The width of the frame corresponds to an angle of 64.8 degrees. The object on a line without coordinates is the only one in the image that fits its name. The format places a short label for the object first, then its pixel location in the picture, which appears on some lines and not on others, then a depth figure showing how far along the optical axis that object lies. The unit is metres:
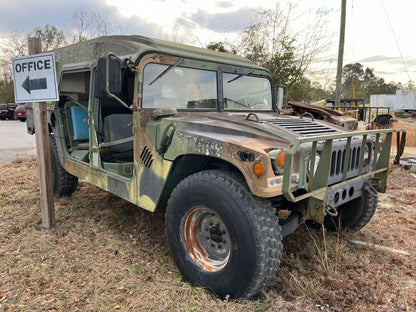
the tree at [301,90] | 13.26
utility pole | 11.38
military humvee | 2.25
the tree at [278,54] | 12.53
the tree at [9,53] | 29.55
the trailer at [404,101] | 29.36
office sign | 3.38
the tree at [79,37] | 18.75
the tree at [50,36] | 26.99
